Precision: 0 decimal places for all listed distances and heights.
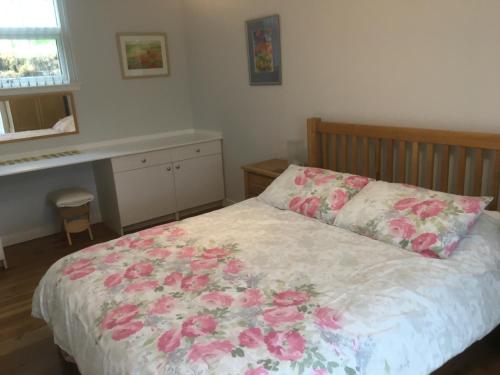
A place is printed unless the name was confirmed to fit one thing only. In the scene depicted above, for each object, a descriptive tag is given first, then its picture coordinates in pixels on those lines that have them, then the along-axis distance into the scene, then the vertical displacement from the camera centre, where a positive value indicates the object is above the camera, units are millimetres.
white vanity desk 3688 -782
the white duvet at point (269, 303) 1366 -816
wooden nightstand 3215 -708
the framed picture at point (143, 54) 4027 +287
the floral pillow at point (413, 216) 1909 -684
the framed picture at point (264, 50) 3318 +210
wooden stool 3574 -972
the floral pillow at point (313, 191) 2406 -670
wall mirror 3545 -200
